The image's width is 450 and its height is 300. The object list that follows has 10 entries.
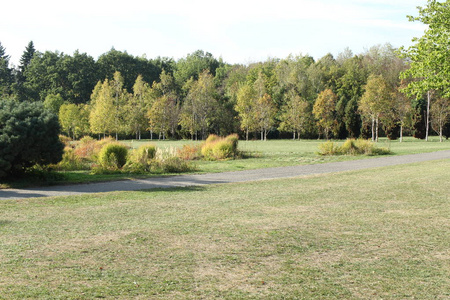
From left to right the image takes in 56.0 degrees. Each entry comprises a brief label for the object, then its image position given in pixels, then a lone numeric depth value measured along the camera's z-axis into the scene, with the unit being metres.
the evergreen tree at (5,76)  70.03
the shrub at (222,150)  24.61
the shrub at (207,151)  24.60
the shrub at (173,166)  17.89
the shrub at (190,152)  24.11
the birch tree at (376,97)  50.66
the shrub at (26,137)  12.60
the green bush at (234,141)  25.61
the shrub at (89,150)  20.22
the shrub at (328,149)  27.84
